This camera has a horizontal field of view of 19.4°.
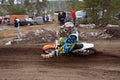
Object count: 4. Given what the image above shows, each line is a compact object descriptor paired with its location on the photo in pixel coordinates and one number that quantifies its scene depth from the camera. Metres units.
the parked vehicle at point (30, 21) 48.56
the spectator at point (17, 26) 23.25
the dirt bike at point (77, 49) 14.38
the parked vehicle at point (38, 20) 49.50
